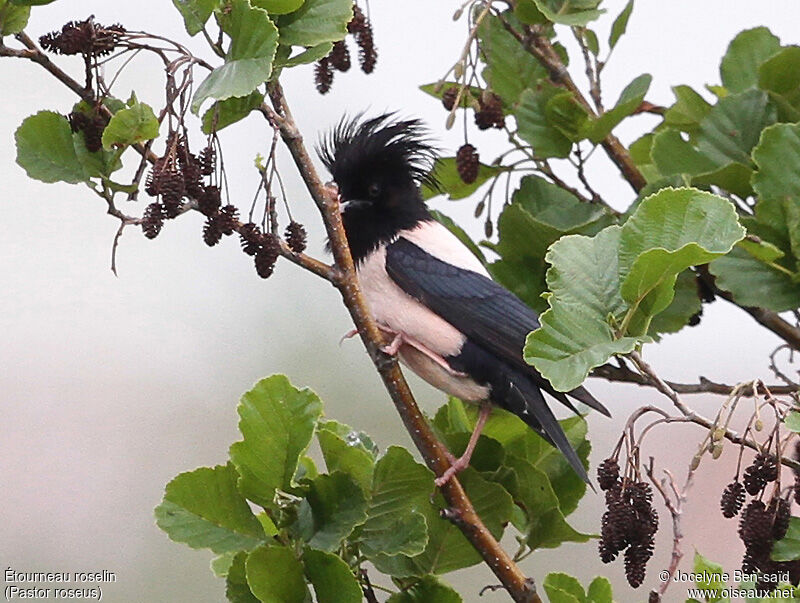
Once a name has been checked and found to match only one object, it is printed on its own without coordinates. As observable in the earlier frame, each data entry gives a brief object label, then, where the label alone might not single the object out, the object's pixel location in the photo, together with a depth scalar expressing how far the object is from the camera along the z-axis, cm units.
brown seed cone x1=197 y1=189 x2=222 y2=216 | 403
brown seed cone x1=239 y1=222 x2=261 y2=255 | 411
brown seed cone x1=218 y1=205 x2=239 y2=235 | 409
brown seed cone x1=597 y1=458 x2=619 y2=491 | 392
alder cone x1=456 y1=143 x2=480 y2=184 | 542
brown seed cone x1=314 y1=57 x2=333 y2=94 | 512
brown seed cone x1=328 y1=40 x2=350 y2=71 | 502
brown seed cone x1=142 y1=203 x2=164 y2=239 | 387
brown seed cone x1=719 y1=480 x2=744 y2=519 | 375
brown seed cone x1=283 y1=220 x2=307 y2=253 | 446
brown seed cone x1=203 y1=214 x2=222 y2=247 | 408
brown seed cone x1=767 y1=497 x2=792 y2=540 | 377
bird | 597
